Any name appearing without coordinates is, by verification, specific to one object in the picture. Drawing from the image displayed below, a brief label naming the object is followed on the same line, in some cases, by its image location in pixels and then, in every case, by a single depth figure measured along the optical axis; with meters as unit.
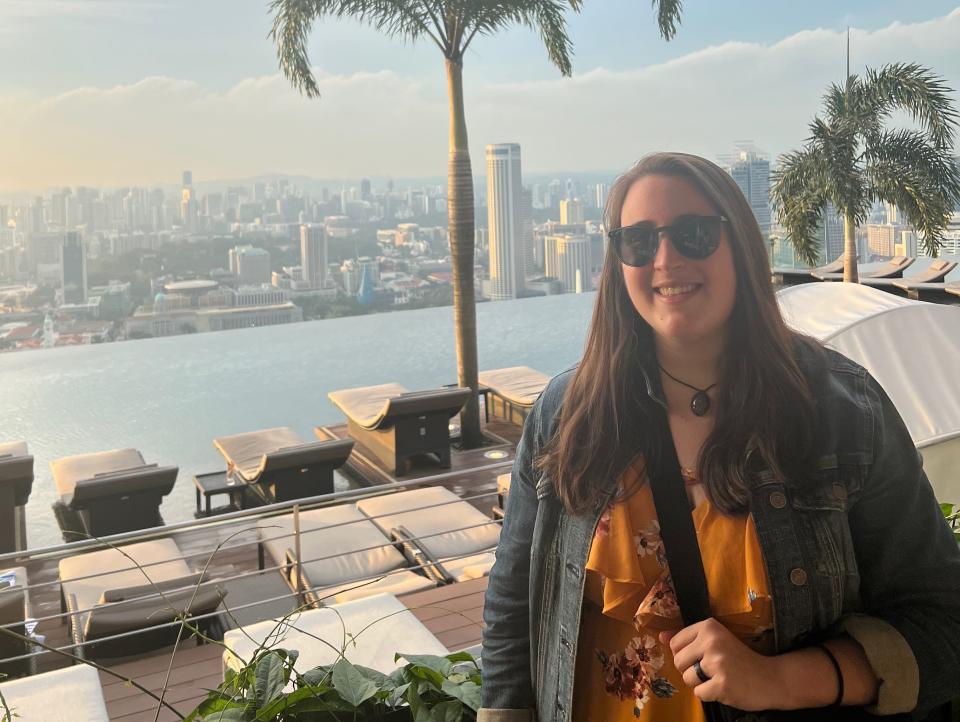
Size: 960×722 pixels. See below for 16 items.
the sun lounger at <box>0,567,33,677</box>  3.42
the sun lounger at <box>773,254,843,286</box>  13.41
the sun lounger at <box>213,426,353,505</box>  6.12
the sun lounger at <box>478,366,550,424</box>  8.40
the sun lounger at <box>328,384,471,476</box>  7.01
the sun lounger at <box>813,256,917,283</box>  13.30
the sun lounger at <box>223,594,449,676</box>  2.61
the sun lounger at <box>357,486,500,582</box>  4.31
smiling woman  0.83
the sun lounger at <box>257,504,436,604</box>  4.14
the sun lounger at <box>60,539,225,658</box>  3.35
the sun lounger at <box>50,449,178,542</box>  5.64
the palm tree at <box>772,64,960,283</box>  9.91
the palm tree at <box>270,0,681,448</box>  7.79
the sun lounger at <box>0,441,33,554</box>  5.54
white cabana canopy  4.55
